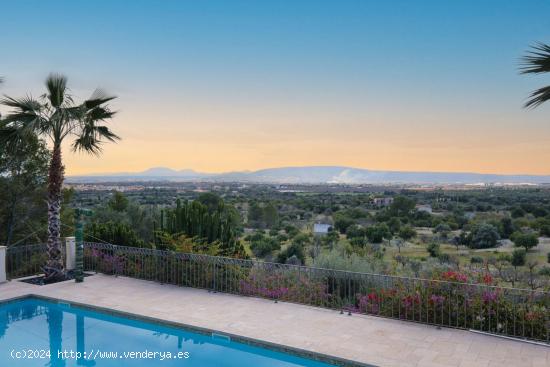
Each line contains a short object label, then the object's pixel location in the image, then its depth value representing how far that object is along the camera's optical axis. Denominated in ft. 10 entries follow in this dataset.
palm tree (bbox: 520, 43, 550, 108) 21.86
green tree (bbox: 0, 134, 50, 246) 49.24
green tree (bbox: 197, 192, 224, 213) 125.70
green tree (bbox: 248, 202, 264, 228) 151.57
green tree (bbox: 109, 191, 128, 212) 98.94
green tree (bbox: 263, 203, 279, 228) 151.12
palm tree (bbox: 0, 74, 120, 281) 35.50
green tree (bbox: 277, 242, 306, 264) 80.28
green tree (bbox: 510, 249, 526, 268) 81.30
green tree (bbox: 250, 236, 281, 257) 90.38
